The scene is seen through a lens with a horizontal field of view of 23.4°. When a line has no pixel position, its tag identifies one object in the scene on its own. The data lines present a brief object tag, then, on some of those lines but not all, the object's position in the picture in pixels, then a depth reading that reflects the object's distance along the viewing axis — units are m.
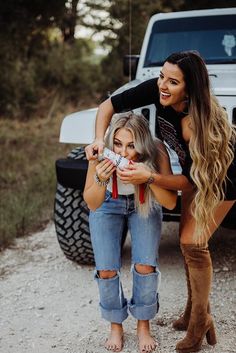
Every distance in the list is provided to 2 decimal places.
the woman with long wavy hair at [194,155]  2.42
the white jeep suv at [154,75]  3.56
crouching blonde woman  2.61
